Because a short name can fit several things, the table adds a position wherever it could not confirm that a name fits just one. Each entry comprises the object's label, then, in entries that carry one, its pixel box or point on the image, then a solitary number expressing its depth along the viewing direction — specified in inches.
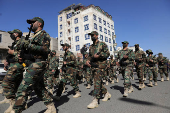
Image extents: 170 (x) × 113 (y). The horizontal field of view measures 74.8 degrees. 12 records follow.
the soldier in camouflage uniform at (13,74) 126.0
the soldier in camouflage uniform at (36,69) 91.8
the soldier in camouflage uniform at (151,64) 273.4
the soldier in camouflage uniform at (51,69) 208.2
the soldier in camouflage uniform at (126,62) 184.7
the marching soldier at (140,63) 233.6
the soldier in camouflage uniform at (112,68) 344.8
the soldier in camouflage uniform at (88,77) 273.3
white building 1310.3
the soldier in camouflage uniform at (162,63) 350.0
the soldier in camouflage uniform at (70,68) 182.2
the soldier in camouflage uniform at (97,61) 141.9
